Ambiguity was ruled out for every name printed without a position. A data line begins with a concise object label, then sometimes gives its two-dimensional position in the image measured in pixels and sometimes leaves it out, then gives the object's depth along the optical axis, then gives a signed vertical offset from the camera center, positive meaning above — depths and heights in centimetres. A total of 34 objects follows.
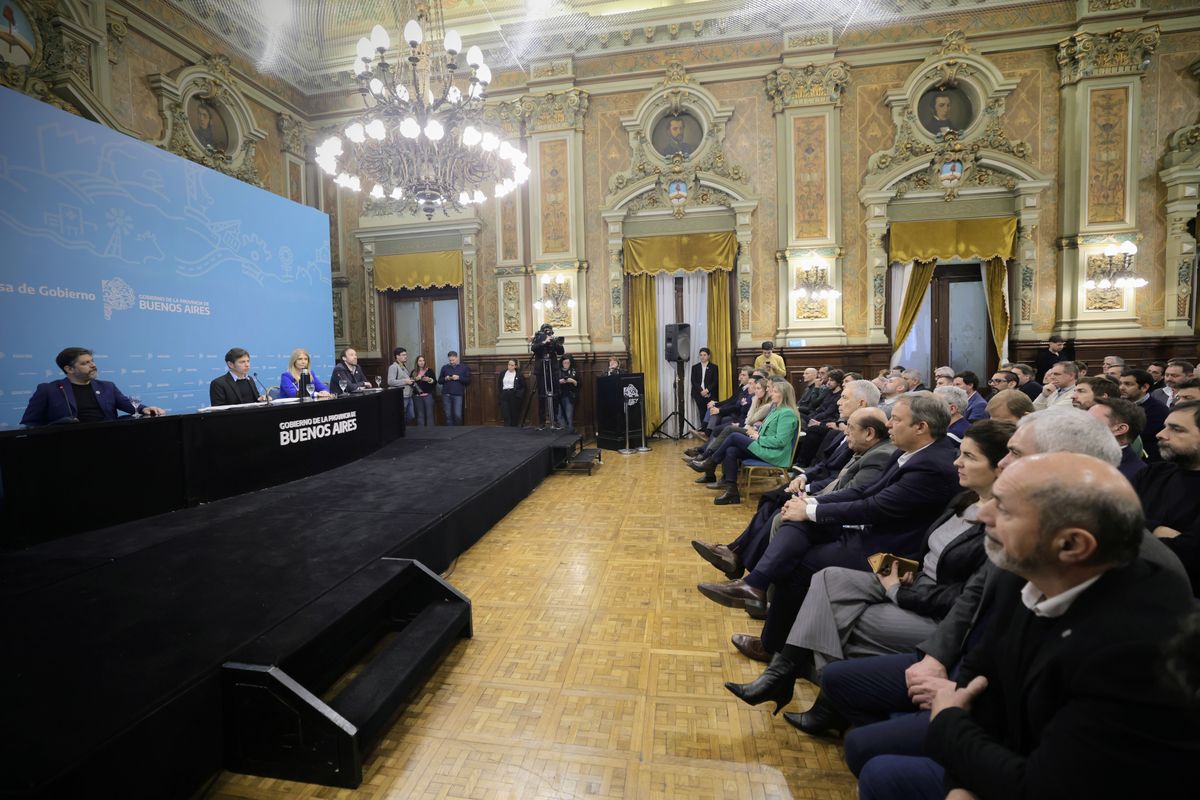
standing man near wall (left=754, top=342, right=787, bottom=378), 621 -3
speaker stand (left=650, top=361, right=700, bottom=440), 847 -85
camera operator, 720 +0
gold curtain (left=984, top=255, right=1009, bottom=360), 789 +77
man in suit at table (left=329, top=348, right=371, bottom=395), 604 -7
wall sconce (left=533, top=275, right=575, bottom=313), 872 +107
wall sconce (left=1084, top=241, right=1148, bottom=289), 741 +111
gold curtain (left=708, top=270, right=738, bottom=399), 856 +50
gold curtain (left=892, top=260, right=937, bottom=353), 804 +87
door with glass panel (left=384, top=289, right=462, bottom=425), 959 +73
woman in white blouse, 837 -43
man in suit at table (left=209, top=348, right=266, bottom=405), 469 -11
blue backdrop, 477 +112
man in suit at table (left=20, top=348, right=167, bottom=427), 366 -17
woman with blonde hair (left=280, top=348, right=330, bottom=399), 518 -8
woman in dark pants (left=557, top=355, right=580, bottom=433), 805 -40
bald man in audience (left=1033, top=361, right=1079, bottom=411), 422 -19
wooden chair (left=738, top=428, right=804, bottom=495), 466 -111
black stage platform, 139 -86
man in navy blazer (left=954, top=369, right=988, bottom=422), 433 -35
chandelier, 471 +206
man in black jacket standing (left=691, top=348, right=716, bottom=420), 808 -26
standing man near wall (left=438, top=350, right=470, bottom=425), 871 -28
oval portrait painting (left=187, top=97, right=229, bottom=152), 754 +335
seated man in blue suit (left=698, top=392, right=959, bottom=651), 219 -64
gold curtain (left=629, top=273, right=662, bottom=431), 880 +47
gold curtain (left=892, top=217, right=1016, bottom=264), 780 +163
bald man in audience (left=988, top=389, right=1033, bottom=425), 246 -22
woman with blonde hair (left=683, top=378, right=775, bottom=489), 506 -53
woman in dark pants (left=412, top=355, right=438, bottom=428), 857 -42
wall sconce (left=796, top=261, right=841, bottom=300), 805 +111
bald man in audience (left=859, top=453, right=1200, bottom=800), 80 -49
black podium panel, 742 -65
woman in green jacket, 443 -57
